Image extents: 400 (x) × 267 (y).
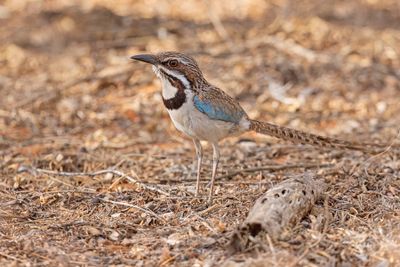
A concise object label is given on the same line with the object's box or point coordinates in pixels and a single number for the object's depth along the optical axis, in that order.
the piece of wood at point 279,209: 9.59
